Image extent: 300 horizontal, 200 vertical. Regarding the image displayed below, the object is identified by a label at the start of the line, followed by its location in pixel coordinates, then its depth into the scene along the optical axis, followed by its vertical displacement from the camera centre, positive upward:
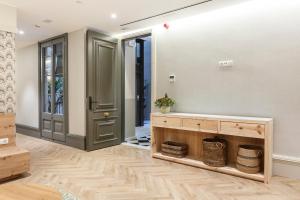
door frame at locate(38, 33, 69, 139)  4.99 +0.18
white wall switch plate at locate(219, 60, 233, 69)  3.53 +0.52
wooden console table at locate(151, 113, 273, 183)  2.93 -0.61
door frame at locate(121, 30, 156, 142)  4.46 +0.86
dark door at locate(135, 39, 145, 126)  7.87 +0.53
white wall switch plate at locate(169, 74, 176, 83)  4.21 +0.35
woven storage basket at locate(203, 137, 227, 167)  3.34 -0.85
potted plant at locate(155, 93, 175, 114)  3.95 -0.13
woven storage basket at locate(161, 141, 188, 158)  3.78 -0.91
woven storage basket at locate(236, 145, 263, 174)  3.04 -0.87
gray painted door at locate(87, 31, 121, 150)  4.58 +0.10
